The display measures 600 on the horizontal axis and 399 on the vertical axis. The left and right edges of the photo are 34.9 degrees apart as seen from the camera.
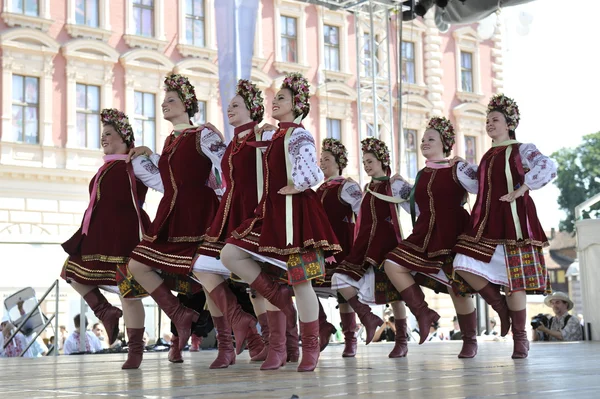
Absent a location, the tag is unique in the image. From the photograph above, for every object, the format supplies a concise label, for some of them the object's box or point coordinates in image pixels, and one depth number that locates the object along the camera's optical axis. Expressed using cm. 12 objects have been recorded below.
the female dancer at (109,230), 589
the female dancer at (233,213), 522
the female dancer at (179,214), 546
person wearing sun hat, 978
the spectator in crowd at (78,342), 1039
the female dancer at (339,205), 708
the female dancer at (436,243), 629
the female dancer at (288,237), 484
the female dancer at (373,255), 671
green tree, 4912
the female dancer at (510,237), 591
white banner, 1168
